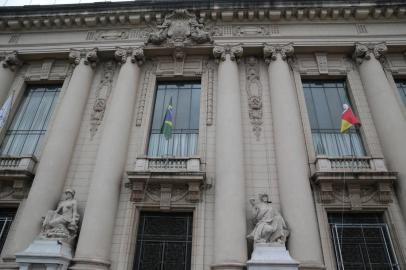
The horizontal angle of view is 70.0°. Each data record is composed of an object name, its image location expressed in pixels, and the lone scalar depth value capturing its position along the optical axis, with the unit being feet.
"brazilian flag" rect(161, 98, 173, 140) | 34.55
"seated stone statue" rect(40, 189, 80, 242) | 29.50
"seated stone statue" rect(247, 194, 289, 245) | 28.27
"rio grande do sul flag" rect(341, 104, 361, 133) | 32.35
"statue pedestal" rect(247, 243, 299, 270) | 25.98
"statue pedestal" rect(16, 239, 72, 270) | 27.04
